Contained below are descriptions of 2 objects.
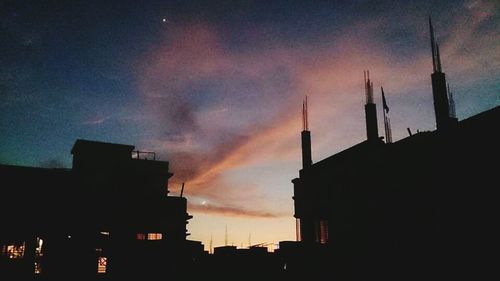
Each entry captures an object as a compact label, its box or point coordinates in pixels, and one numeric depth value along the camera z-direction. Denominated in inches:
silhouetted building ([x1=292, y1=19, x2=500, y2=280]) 658.2
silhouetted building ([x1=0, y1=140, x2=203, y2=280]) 950.4
